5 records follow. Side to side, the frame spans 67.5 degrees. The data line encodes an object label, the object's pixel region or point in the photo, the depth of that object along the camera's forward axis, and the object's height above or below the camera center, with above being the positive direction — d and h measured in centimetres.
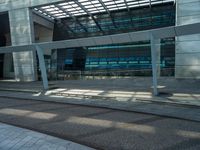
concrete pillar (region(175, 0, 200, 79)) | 1386 +160
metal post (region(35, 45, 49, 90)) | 1192 +14
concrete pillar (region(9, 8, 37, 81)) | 1927 +383
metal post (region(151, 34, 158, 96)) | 876 -30
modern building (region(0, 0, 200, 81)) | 1913 +559
